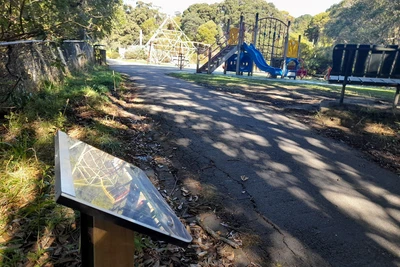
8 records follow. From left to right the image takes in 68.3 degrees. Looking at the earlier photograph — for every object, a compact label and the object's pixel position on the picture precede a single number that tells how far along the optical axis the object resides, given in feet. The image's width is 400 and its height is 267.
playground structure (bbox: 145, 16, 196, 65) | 121.19
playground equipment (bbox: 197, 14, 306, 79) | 64.64
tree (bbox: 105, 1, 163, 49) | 166.25
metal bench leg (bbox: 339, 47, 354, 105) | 21.37
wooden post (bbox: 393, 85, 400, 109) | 20.51
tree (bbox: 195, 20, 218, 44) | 154.20
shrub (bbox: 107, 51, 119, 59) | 134.92
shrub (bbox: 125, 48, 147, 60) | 131.17
